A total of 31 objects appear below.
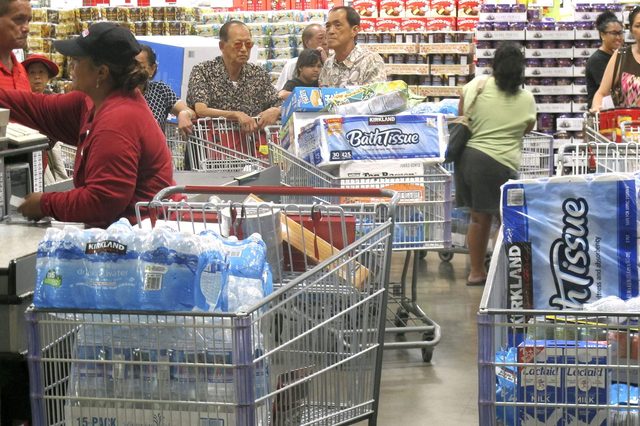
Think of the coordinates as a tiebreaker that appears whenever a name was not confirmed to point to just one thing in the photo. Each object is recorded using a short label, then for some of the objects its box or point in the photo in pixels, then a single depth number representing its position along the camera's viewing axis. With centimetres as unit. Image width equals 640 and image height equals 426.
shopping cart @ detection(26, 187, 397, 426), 468
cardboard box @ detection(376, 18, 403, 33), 2552
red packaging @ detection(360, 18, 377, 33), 2550
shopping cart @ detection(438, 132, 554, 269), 1411
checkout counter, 504
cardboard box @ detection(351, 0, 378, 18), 2569
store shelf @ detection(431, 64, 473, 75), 2473
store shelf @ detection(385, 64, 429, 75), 2486
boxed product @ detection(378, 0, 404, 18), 2583
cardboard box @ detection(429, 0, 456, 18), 2562
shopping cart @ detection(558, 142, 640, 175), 827
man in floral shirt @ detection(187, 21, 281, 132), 1263
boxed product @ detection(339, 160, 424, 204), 951
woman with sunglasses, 1683
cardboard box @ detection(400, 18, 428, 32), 2537
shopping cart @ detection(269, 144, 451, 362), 938
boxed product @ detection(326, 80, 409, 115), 1019
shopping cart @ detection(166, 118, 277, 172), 1181
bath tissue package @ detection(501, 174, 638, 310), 515
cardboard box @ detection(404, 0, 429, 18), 2579
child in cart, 1452
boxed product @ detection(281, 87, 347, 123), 1061
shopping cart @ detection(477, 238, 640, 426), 428
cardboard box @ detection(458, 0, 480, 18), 2565
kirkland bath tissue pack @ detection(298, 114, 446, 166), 976
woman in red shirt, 611
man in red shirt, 927
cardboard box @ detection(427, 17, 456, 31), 2534
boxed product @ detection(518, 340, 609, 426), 433
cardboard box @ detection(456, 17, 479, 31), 2551
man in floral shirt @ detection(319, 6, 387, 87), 1242
